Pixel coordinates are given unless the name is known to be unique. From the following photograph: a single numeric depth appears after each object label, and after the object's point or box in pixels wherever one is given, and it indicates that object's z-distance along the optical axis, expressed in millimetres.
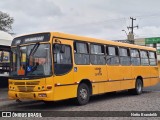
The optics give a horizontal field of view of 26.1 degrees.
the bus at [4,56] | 20164
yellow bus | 12578
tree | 65938
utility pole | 57609
